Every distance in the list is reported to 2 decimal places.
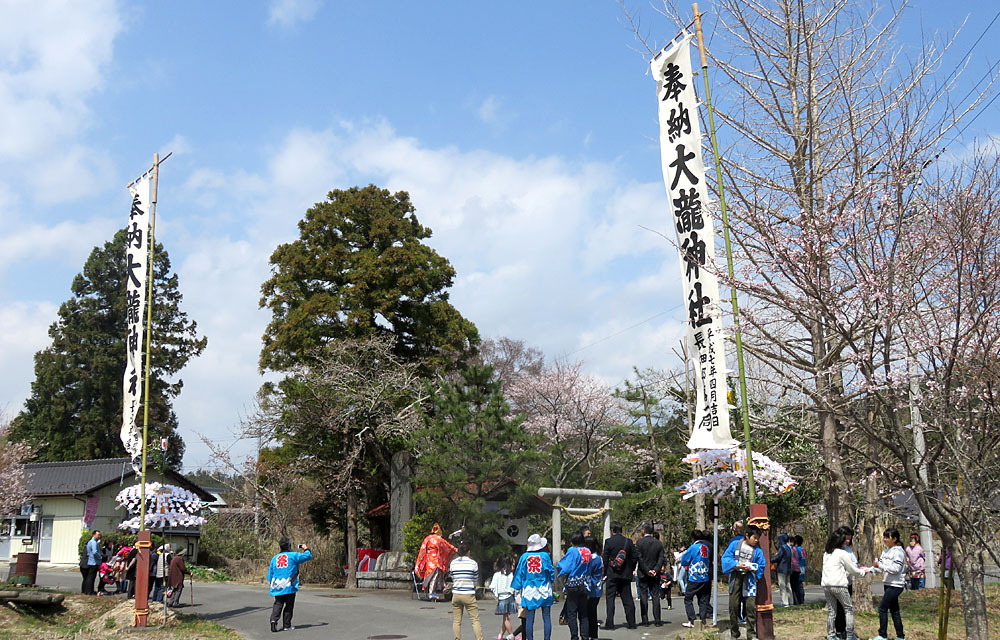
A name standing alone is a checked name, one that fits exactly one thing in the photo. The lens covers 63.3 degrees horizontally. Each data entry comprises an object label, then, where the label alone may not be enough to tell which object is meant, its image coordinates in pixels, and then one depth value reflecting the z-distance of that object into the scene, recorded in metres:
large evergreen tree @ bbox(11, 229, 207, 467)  40.62
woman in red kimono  18.86
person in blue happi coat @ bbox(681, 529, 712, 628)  12.73
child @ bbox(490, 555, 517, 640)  11.20
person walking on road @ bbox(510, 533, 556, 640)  10.90
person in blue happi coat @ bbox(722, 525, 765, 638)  10.15
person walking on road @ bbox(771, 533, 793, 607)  16.16
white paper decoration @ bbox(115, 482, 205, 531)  15.43
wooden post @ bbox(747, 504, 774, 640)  9.31
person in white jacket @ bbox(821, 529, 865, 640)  10.19
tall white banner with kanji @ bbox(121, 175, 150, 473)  14.62
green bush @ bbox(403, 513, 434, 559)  20.92
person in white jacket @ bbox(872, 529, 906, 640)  10.60
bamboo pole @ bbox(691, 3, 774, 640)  9.33
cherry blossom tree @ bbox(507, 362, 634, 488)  28.81
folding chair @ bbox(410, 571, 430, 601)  19.78
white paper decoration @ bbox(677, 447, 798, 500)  12.66
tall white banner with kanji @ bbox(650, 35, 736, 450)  9.91
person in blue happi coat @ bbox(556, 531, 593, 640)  11.18
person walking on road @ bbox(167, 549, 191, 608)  16.61
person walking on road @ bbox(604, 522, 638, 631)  13.27
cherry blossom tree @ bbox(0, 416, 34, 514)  27.77
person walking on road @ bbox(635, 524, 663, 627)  13.95
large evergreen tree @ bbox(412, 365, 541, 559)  19.55
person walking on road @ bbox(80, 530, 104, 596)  19.00
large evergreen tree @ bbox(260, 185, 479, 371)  27.09
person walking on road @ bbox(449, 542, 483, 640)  11.25
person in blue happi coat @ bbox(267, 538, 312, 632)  13.73
